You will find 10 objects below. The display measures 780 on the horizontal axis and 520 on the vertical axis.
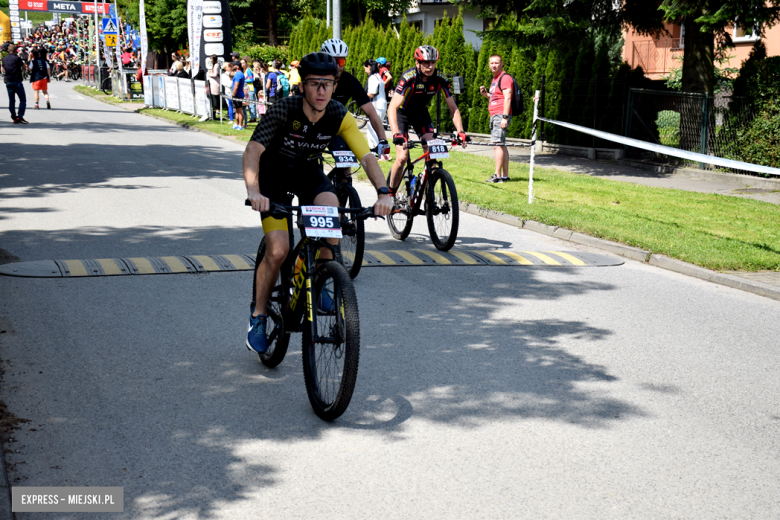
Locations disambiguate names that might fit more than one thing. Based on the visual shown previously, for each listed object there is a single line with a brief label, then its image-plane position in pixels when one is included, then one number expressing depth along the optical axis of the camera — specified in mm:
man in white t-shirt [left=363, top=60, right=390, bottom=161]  21047
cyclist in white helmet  7562
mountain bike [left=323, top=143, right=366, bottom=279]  7764
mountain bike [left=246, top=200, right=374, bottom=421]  4504
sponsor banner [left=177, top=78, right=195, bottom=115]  30797
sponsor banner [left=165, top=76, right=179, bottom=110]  32812
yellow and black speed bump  8133
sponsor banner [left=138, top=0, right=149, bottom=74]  37969
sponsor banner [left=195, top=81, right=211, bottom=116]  28766
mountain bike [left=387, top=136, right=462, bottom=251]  9125
